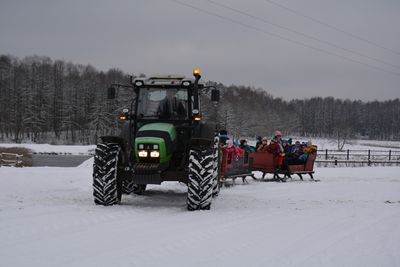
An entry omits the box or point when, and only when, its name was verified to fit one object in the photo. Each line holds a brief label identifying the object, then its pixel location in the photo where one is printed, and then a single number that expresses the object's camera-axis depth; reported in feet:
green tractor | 28.91
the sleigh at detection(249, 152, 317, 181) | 56.18
